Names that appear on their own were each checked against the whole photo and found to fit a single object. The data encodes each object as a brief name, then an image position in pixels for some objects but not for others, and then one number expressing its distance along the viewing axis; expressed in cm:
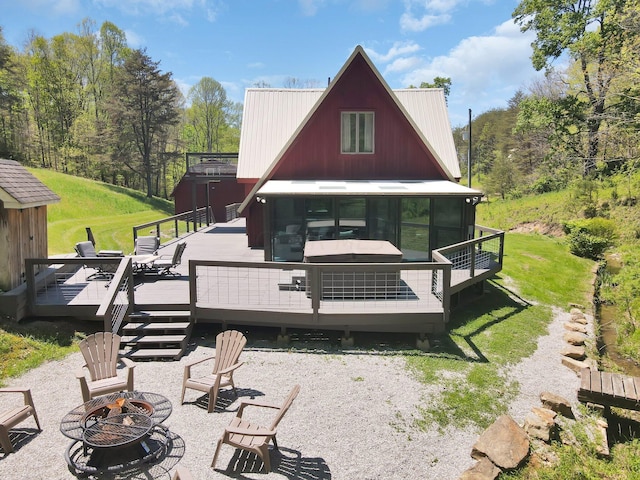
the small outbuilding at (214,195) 2885
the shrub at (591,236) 1933
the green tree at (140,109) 3916
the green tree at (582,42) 2373
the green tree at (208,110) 5419
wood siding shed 889
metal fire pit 496
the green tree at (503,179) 3922
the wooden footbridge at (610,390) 673
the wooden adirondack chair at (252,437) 501
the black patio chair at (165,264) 1123
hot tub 932
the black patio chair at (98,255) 1117
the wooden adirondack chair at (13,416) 524
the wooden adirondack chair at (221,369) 636
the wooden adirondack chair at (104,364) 631
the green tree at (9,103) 3372
